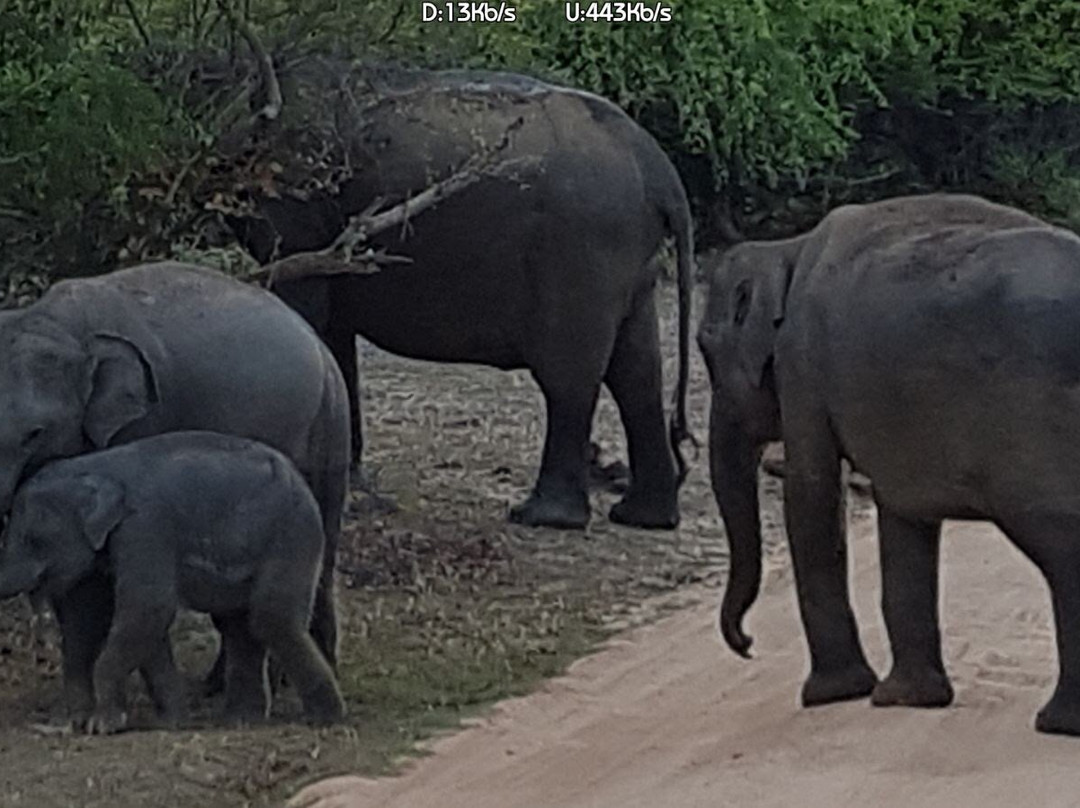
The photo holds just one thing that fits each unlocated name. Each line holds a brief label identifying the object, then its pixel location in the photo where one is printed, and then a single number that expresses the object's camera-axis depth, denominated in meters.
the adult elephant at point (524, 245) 11.75
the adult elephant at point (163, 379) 8.27
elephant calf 7.91
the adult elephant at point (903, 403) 7.39
